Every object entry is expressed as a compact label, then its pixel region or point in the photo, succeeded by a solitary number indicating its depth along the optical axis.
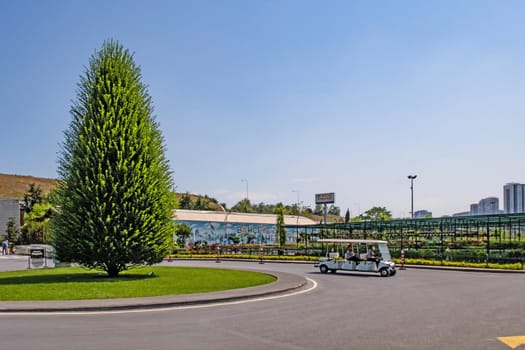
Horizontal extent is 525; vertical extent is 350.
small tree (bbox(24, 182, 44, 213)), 83.50
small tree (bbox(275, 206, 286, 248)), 67.85
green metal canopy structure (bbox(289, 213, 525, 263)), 35.53
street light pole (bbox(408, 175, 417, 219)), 61.35
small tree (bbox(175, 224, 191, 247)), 71.57
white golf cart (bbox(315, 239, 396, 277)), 27.48
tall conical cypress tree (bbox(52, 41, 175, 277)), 22.55
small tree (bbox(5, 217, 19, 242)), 71.62
